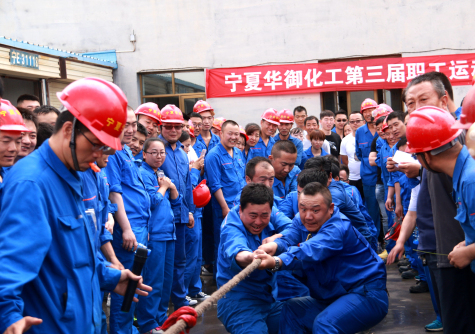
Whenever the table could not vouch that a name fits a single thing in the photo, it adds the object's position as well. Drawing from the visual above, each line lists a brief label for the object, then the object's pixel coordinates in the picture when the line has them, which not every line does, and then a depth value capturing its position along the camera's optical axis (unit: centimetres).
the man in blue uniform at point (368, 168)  754
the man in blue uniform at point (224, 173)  599
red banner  1078
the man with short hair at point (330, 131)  863
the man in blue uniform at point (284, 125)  758
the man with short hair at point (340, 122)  956
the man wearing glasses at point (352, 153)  808
